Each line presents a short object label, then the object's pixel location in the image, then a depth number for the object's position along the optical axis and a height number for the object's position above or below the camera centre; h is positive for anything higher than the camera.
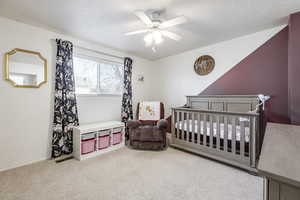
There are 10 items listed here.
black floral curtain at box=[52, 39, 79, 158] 2.52 -0.09
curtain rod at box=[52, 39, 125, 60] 2.95 +1.08
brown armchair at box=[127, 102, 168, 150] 2.89 -0.77
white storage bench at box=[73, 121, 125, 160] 2.51 -0.80
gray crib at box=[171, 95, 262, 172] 2.05 -0.55
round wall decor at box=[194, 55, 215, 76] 3.26 +0.85
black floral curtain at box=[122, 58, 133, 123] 3.60 +0.13
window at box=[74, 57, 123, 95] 2.97 +0.53
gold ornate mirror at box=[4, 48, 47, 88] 2.14 +0.50
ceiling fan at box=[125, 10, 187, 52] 1.79 +1.04
